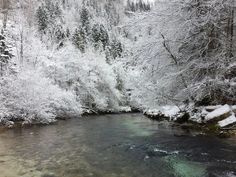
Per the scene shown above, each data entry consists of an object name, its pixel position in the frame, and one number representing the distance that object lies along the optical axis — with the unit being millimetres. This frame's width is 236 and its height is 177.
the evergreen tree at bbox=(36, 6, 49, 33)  33959
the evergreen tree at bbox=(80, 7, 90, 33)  39234
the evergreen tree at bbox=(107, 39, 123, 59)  31690
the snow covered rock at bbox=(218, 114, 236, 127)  6473
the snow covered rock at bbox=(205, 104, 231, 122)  6728
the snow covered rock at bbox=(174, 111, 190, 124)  8061
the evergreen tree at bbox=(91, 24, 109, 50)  32802
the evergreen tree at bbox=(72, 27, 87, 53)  29002
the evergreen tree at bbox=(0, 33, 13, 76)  13915
